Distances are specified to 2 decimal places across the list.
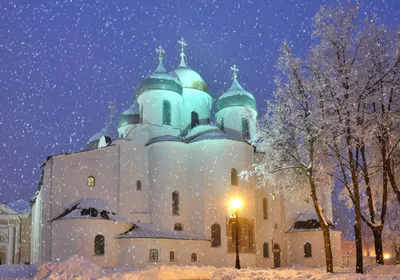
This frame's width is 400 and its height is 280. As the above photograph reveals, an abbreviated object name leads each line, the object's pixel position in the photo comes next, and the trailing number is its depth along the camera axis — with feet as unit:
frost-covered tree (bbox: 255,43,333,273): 71.24
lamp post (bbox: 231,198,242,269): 72.95
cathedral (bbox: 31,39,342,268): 111.55
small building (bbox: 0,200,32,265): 172.65
